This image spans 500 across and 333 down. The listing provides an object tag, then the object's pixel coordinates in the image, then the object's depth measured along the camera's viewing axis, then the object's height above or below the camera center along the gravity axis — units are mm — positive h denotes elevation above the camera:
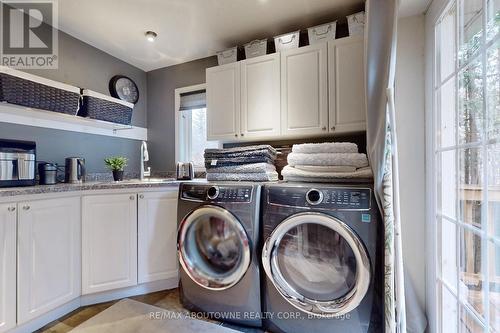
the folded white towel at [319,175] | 1438 -48
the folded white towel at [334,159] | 1478 +54
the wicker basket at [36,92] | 1672 +597
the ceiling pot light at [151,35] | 2199 +1258
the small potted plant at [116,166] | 2256 +17
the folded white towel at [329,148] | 1523 +130
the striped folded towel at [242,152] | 1835 +129
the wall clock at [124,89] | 2604 +912
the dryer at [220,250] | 1482 -581
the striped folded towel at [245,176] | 1770 -70
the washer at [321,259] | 1205 -511
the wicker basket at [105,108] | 2202 +599
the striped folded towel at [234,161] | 1832 +55
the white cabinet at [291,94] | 1760 +619
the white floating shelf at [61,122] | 1805 +424
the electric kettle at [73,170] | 2047 -19
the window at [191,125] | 2742 +520
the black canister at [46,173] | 1869 -41
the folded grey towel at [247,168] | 1773 -3
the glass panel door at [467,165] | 773 +10
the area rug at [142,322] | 1515 -1049
